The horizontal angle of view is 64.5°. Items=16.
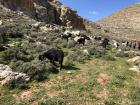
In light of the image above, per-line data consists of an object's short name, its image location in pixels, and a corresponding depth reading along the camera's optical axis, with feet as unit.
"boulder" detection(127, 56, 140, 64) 27.18
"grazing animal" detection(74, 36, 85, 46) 36.32
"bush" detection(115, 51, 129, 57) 31.25
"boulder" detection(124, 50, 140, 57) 32.05
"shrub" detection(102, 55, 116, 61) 28.23
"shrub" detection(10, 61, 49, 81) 20.23
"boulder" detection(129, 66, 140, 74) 24.08
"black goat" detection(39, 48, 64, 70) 22.85
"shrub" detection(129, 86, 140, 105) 17.76
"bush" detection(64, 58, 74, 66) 24.08
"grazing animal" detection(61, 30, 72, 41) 38.43
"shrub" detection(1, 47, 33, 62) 23.40
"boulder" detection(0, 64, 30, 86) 18.76
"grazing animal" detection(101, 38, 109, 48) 38.36
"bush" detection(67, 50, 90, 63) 26.26
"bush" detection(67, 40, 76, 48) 32.78
